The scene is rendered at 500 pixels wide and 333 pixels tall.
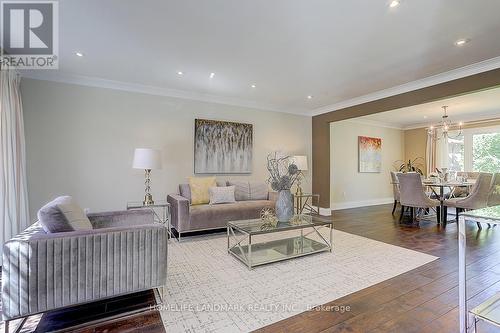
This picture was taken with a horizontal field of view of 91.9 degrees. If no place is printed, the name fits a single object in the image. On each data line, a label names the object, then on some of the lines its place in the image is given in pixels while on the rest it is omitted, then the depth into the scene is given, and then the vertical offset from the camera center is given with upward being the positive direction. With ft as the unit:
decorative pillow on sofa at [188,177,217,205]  14.23 -1.38
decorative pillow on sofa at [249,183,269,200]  16.15 -1.70
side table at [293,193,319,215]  18.96 -3.16
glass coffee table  9.50 -3.62
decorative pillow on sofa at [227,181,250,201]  15.85 -1.59
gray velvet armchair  5.24 -2.40
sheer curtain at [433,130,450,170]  23.62 +1.36
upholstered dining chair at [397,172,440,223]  15.70 -1.83
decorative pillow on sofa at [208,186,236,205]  14.34 -1.73
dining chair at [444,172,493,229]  14.55 -1.72
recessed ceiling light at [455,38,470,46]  9.05 +4.71
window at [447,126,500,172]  20.68 +1.44
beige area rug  6.14 -3.82
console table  4.73 -2.55
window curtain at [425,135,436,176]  24.11 +1.11
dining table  16.11 -1.27
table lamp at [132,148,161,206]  12.07 +0.35
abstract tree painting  15.98 +1.31
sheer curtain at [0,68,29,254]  9.34 +0.24
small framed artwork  23.70 +1.18
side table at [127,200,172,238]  13.51 -2.72
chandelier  23.03 +3.66
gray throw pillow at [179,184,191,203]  14.43 -1.50
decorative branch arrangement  10.89 -0.65
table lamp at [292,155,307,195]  18.10 +0.30
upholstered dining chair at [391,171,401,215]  19.17 -1.71
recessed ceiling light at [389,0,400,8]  6.91 +4.71
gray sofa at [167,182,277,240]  12.45 -2.53
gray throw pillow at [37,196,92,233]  5.97 -1.31
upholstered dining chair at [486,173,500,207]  14.33 -1.73
